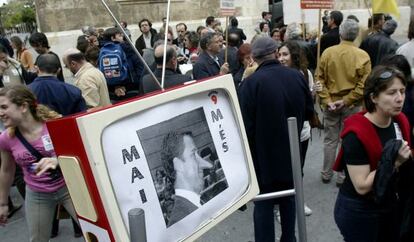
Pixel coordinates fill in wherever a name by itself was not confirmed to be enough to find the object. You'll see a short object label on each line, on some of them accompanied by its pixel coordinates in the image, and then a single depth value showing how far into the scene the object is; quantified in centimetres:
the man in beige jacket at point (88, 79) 443
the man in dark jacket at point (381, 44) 568
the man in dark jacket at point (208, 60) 517
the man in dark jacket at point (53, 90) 377
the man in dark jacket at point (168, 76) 390
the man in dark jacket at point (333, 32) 635
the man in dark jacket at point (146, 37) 891
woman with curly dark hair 388
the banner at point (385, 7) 538
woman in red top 211
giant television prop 94
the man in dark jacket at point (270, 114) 280
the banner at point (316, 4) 497
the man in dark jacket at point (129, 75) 574
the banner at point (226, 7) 621
